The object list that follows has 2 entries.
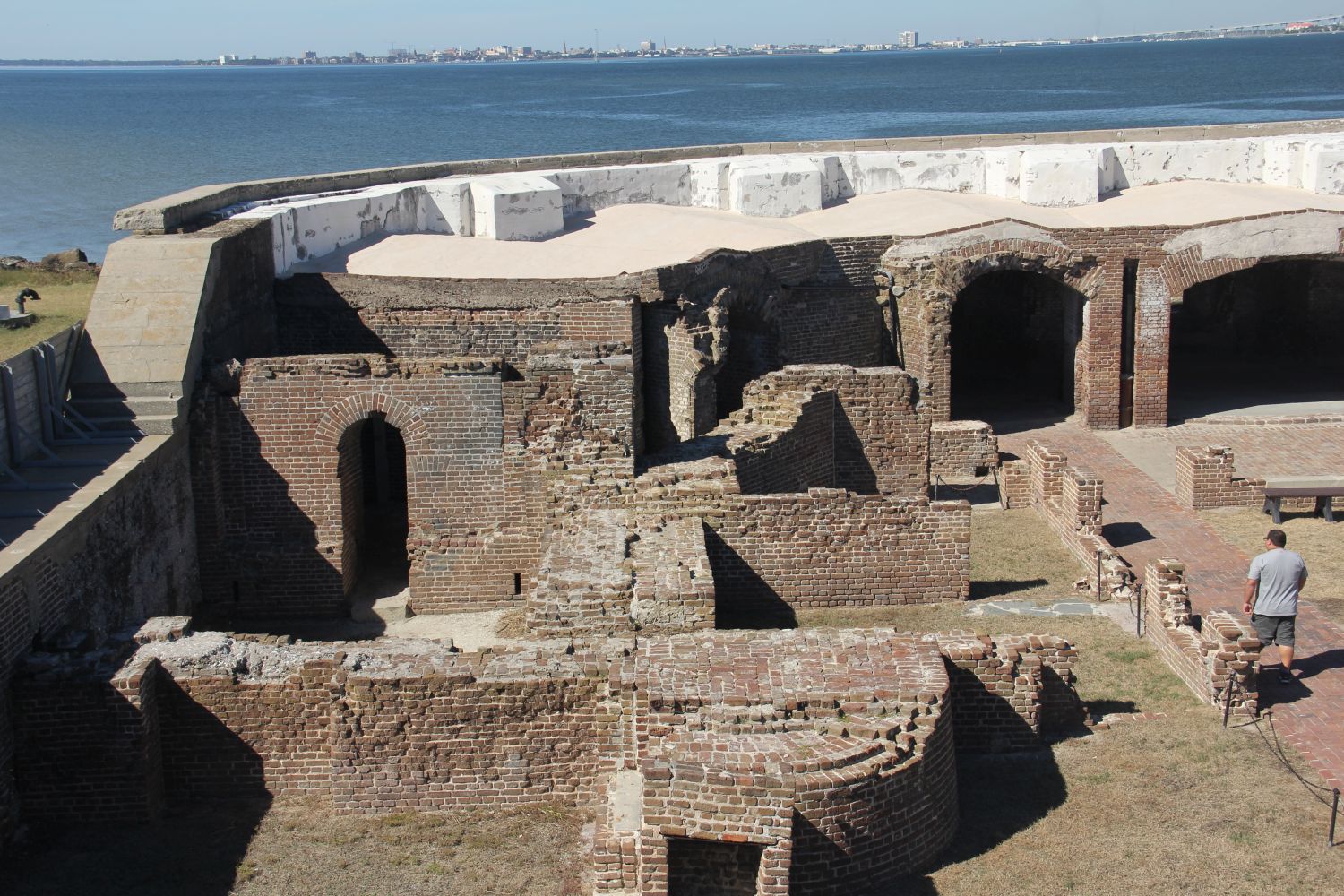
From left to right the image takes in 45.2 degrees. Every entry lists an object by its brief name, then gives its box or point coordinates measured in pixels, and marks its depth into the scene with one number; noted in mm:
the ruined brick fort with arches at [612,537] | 10680
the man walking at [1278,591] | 13180
